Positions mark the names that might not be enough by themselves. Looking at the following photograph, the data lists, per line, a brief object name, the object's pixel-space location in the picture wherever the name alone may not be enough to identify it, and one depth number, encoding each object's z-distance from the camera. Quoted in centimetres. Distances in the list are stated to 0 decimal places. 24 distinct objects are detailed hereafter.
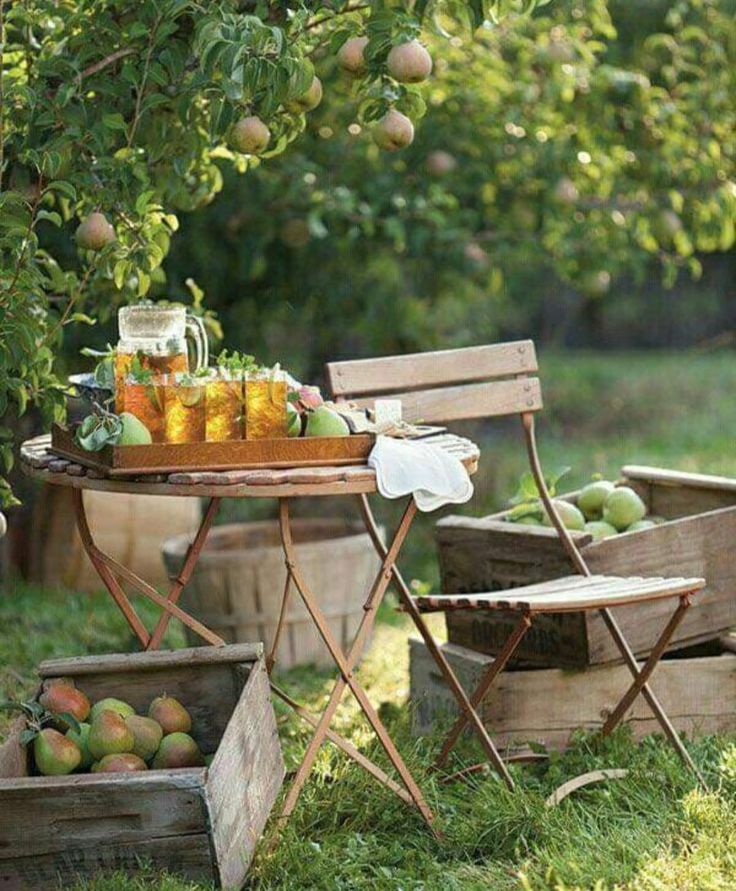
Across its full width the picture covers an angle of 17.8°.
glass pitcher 488
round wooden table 446
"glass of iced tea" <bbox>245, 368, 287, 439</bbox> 473
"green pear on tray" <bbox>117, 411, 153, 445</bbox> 457
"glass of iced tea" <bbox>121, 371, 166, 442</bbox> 470
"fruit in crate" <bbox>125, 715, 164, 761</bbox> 465
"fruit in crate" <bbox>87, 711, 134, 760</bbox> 452
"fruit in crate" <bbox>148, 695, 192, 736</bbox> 483
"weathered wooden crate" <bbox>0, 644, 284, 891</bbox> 418
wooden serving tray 453
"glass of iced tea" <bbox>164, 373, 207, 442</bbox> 468
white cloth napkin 458
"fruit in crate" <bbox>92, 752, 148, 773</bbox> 443
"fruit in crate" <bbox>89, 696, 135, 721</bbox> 468
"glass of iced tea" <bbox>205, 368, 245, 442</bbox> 471
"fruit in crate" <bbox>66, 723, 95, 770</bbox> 458
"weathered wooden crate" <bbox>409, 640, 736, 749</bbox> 575
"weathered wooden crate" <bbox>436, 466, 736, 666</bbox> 586
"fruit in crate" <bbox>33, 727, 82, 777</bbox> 447
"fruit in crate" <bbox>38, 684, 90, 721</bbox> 471
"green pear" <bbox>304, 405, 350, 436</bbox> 477
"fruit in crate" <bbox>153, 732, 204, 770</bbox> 465
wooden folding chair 514
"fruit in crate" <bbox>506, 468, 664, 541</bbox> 618
